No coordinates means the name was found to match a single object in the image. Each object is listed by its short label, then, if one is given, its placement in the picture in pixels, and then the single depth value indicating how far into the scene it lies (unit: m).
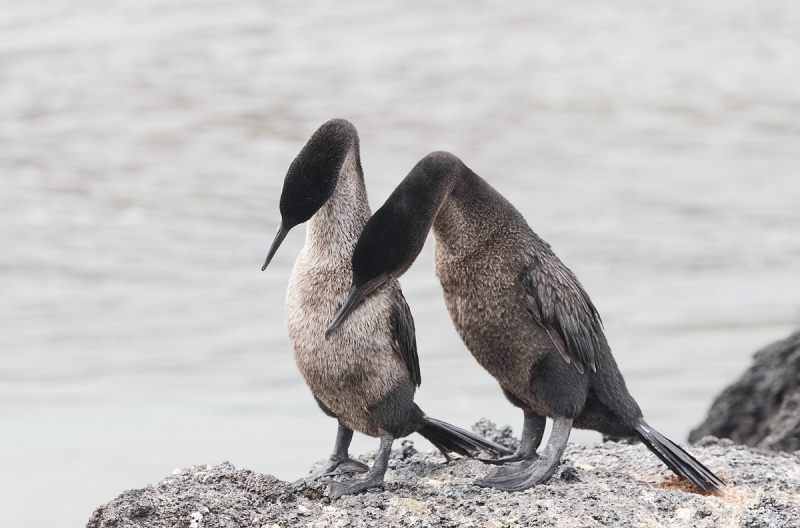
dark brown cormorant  10.43
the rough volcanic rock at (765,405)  13.98
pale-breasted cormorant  10.31
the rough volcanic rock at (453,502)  9.56
